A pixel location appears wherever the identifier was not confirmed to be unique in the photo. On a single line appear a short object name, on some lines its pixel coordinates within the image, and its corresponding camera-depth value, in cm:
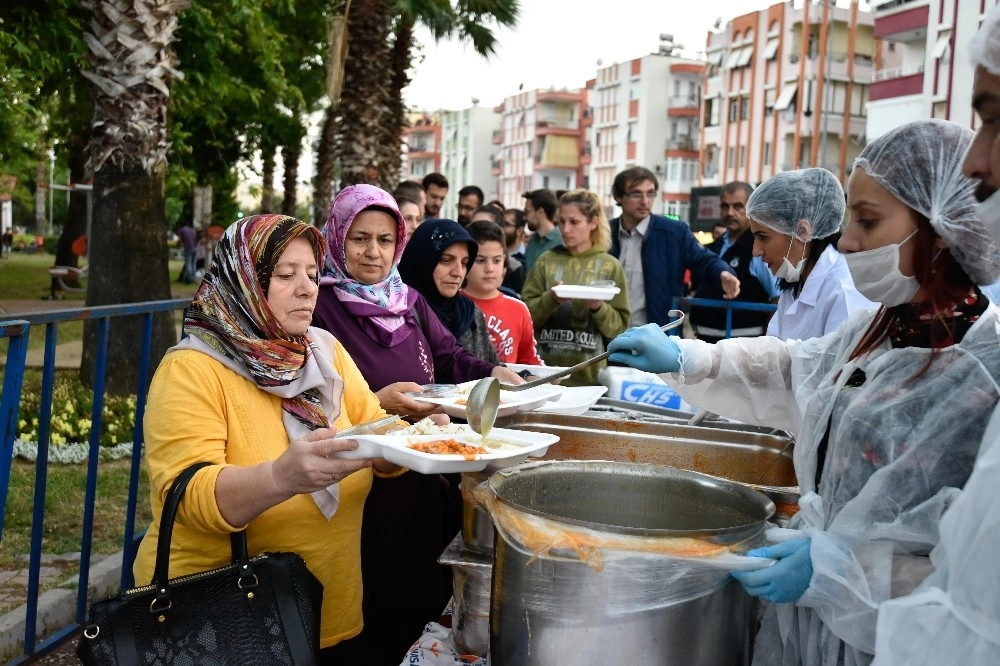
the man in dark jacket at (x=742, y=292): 598
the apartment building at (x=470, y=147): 9650
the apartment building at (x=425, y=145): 10356
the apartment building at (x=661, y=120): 6109
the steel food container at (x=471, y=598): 216
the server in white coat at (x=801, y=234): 355
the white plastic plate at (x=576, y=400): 306
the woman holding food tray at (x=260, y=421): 213
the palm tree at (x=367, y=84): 1249
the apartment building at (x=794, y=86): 4422
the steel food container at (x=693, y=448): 262
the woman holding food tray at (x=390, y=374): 303
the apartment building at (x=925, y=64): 2841
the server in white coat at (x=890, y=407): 172
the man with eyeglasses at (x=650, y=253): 642
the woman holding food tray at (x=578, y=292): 529
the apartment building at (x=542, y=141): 8169
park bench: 1847
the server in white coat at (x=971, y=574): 146
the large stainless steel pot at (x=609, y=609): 170
